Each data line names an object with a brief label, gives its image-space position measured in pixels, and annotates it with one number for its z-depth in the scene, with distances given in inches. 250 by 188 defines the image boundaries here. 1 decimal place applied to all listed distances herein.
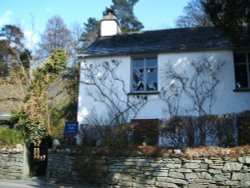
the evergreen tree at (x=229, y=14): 512.4
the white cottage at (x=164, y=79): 653.3
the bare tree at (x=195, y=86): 651.5
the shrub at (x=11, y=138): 616.1
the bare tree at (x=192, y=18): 1362.0
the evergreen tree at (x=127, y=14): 1773.9
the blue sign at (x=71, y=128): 615.7
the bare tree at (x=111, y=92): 681.0
